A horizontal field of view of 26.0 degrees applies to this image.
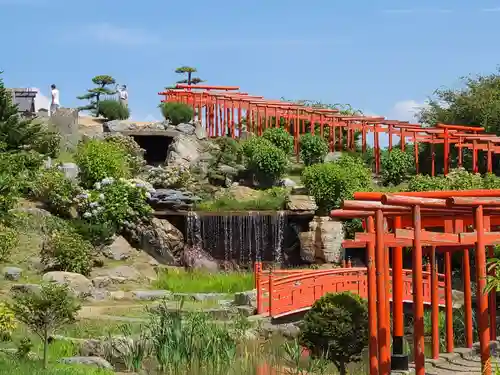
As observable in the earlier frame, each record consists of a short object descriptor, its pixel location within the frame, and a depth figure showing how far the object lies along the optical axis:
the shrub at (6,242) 29.14
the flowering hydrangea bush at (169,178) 37.31
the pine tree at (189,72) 58.08
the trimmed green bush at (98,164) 35.84
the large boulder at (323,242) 34.06
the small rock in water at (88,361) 17.69
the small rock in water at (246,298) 25.94
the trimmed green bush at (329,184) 35.41
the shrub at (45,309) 17.64
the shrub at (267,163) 38.88
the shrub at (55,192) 33.62
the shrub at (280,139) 42.28
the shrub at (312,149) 42.06
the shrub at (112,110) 45.75
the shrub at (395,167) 41.19
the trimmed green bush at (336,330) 18.70
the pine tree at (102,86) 55.53
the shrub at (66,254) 28.95
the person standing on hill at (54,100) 46.57
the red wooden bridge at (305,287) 25.22
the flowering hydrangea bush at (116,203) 33.22
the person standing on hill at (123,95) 47.91
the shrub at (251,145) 39.75
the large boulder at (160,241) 33.97
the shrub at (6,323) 20.22
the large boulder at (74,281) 27.14
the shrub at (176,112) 45.09
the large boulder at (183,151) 40.91
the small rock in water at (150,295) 27.72
